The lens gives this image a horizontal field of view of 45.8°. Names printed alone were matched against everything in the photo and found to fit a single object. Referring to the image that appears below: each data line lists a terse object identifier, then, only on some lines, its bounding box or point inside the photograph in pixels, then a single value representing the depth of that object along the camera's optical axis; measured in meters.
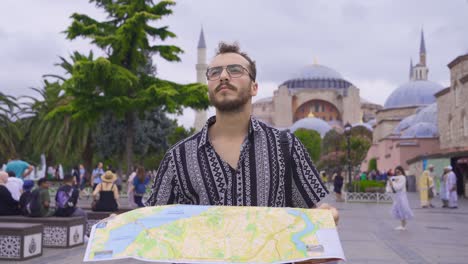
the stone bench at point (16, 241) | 8.38
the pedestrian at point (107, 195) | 11.78
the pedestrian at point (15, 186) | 11.42
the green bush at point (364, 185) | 27.61
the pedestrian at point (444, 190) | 21.06
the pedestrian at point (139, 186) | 14.16
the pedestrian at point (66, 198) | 10.18
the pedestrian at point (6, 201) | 9.72
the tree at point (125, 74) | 22.08
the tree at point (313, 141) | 69.00
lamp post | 26.29
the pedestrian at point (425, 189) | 20.98
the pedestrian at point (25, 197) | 10.44
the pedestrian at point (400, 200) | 13.24
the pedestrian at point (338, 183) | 25.86
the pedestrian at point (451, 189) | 20.66
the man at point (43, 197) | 10.00
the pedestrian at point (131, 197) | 14.83
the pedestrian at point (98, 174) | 19.42
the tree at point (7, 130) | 32.59
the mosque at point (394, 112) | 35.03
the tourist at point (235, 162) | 2.41
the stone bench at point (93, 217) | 11.34
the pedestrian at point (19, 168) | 13.99
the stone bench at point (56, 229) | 9.76
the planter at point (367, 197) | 25.97
